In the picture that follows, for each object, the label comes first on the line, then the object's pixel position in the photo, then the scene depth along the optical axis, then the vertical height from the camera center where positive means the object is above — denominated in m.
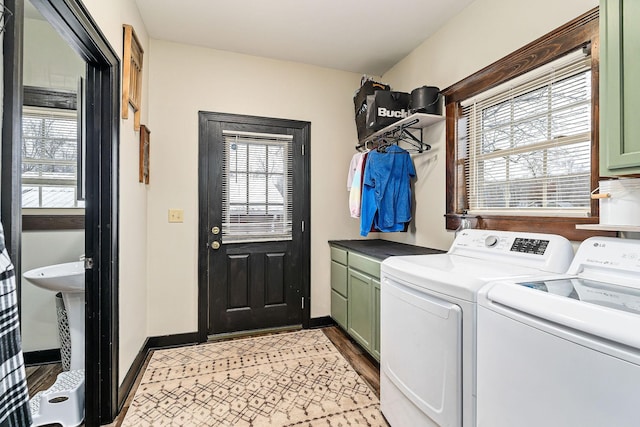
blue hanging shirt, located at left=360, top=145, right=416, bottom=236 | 2.63 +0.17
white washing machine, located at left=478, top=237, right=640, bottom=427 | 0.76 -0.38
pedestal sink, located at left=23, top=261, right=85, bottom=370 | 1.80 -0.45
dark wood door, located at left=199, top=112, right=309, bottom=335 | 2.87 -0.08
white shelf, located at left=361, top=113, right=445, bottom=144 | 2.38 +0.73
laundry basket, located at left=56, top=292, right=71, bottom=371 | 2.08 -0.81
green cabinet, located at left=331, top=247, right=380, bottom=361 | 2.31 -0.71
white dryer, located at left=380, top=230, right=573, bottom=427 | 1.24 -0.48
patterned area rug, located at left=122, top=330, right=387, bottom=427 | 1.80 -1.18
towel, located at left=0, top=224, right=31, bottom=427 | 0.72 -0.35
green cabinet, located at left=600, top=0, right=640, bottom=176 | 1.09 +0.45
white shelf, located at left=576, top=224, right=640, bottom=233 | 1.16 -0.06
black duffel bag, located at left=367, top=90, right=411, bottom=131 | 2.60 +0.88
